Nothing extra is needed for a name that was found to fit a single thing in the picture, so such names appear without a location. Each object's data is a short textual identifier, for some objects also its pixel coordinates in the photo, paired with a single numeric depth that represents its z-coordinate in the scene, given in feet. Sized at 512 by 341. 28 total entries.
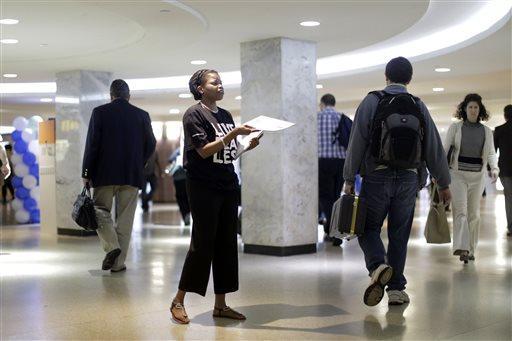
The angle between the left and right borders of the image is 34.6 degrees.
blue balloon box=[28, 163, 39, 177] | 53.21
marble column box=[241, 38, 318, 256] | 33.32
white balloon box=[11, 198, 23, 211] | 52.32
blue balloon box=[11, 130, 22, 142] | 53.62
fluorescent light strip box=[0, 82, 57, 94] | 56.57
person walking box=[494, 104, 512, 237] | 42.47
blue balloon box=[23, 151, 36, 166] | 53.26
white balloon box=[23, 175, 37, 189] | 52.34
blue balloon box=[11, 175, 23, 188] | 52.80
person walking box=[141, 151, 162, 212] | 64.18
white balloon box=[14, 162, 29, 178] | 52.90
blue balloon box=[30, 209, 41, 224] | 52.17
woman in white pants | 28.14
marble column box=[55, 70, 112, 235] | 43.86
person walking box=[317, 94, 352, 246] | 37.63
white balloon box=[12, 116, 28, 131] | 54.29
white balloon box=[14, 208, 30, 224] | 52.03
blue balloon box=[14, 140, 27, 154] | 53.47
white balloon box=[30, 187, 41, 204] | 52.01
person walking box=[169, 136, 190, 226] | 47.48
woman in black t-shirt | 18.48
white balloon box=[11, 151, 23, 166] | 53.47
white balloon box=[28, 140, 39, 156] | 53.01
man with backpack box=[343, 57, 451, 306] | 19.54
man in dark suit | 26.96
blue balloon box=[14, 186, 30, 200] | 51.75
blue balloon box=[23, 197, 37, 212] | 52.08
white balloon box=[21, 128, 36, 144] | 53.62
